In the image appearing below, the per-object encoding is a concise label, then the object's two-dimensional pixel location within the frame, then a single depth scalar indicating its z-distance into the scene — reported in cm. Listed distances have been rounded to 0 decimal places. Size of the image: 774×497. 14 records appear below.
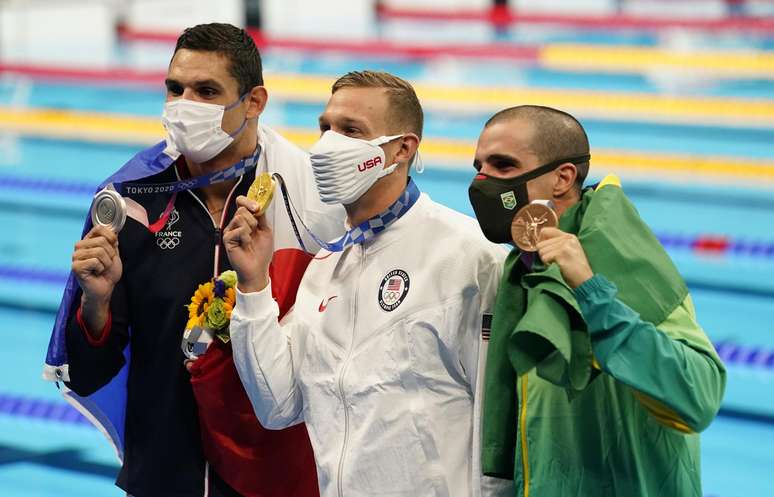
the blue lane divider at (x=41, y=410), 1111
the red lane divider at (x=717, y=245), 1571
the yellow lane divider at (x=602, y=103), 2214
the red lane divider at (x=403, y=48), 2673
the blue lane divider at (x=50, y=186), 1930
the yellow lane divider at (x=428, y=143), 1875
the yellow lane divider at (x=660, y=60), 2498
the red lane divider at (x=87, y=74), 2487
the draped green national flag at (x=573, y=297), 420
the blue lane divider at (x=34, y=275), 1517
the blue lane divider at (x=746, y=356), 1224
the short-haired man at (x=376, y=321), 482
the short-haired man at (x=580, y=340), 411
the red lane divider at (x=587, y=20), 3002
